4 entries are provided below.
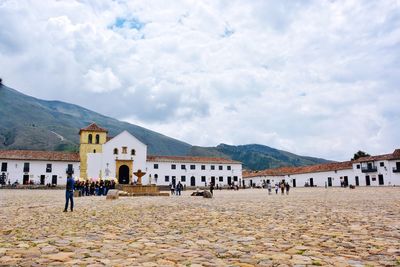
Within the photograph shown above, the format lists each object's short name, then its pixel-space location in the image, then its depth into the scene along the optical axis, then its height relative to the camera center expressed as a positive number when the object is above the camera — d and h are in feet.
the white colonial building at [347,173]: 198.39 +2.67
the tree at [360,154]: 269.93 +18.08
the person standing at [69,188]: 41.60 -0.94
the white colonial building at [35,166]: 182.29 +8.29
